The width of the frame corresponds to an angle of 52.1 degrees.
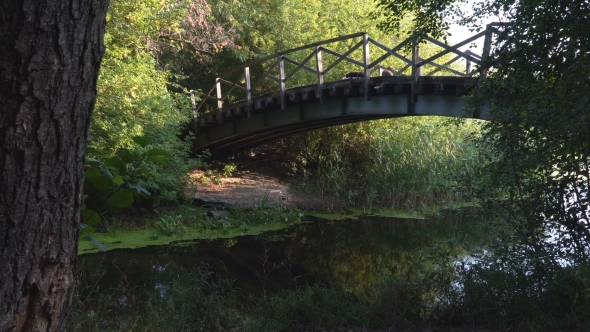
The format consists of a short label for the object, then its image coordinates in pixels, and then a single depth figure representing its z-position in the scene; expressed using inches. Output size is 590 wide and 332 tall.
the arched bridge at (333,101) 438.0
